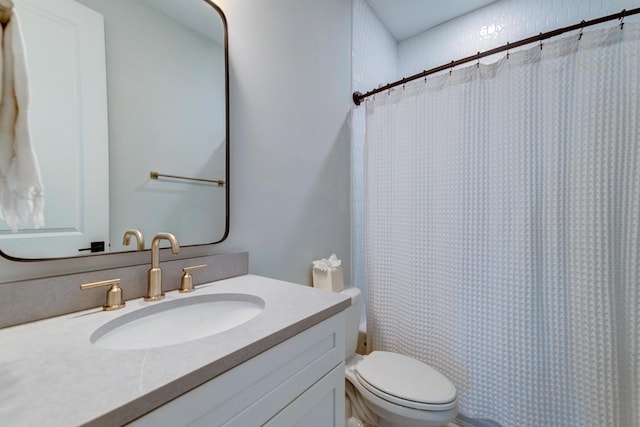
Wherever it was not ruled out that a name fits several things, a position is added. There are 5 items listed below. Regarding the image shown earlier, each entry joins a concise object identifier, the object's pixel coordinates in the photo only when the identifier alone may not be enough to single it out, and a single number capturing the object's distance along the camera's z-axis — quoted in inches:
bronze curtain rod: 39.8
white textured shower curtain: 40.5
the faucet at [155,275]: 32.0
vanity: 15.1
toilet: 41.6
